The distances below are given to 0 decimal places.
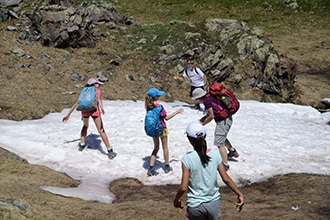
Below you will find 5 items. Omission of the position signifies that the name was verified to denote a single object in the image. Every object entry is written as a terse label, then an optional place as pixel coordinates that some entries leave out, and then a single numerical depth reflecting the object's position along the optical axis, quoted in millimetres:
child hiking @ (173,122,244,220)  7793
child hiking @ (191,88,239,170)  14375
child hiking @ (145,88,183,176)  13851
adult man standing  20391
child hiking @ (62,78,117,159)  15414
